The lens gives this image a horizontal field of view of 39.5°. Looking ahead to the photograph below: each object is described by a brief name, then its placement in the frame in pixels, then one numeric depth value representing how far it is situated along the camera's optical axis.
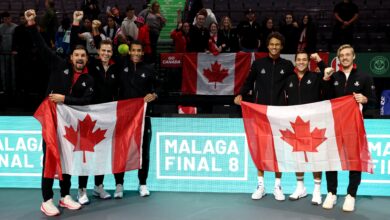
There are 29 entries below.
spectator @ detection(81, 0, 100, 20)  13.09
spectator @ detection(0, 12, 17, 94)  12.17
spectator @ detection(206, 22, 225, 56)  11.89
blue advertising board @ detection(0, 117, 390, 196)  6.98
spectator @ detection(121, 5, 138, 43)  11.23
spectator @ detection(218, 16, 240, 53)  12.07
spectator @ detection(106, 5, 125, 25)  12.53
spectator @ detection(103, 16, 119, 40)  11.63
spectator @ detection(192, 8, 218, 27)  12.95
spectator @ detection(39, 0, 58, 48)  11.52
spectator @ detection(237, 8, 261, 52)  12.47
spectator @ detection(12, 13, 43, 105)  11.05
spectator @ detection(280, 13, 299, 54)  12.70
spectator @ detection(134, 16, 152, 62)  11.04
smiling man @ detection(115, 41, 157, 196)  6.71
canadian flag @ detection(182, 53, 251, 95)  11.93
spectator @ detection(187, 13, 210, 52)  11.84
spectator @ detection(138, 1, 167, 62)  12.34
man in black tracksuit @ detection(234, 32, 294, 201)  6.59
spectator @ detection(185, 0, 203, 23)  13.95
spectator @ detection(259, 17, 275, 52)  12.58
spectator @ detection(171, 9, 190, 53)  12.23
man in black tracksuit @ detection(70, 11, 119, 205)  6.48
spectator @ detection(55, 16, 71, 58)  11.18
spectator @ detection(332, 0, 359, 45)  13.09
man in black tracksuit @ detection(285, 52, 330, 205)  6.40
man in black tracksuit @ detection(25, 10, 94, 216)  5.96
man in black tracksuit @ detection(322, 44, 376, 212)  6.18
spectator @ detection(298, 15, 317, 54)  12.77
